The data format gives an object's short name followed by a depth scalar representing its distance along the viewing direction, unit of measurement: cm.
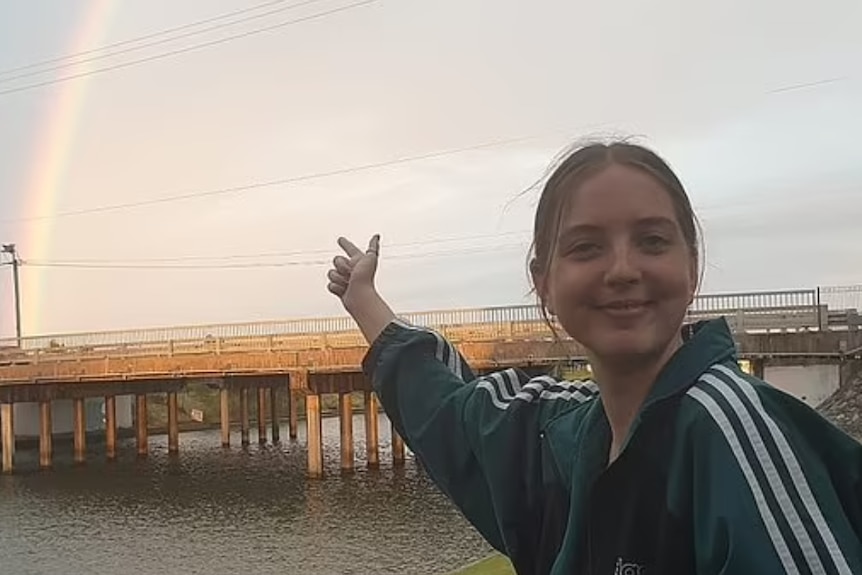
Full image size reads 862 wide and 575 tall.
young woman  121
